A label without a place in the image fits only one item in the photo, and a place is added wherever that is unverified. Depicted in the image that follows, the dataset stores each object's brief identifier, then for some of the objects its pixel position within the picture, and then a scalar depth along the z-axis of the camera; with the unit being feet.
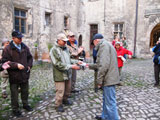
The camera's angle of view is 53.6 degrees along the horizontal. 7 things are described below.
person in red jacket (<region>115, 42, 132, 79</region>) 18.81
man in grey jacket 9.33
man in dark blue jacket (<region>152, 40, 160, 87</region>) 18.13
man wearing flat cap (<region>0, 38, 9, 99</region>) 15.47
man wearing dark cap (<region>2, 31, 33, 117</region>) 11.52
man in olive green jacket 11.65
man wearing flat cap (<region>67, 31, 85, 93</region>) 15.47
